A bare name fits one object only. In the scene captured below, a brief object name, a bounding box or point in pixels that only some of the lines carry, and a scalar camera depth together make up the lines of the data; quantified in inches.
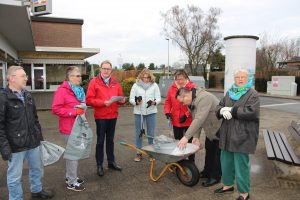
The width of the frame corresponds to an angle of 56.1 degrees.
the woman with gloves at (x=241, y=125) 133.7
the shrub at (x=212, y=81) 1553.9
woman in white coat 209.0
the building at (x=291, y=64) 1270.9
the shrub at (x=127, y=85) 584.7
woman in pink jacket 153.6
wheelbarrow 156.9
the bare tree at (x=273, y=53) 1331.2
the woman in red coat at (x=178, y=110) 178.1
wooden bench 157.9
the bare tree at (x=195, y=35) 1570.6
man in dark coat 126.0
